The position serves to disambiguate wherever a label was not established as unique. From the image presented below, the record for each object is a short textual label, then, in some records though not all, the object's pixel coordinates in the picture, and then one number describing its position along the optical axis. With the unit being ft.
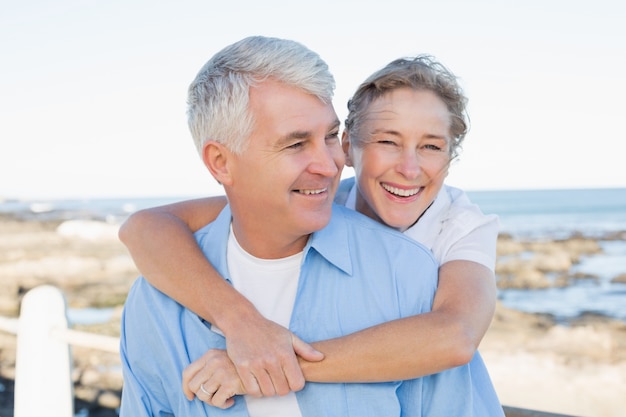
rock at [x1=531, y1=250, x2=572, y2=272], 63.82
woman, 5.24
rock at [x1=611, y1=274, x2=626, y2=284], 55.64
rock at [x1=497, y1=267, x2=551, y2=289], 57.49
